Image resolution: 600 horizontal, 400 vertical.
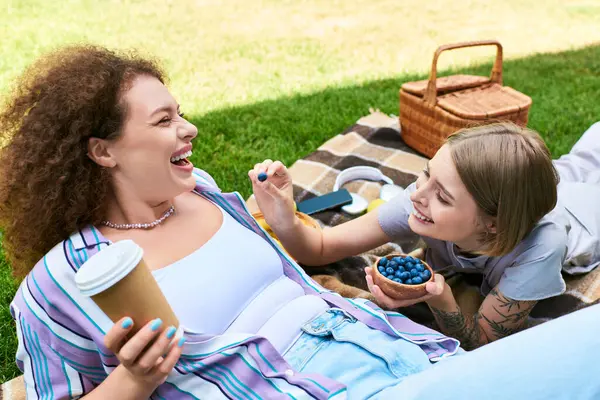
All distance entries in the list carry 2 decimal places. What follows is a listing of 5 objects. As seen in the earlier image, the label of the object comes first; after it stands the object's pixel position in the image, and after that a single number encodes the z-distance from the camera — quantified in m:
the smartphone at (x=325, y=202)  3.40
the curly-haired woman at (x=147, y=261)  1.77
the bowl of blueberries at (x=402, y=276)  2.20
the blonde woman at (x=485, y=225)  2.17
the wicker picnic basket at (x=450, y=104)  3.82
